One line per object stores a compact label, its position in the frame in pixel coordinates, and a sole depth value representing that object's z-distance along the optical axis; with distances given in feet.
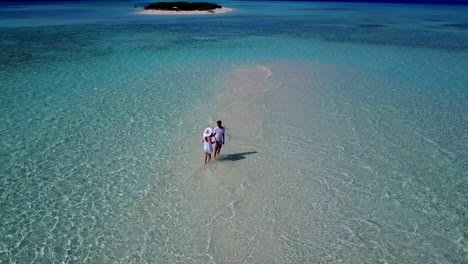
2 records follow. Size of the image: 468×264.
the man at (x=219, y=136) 44.93
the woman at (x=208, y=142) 43.32
